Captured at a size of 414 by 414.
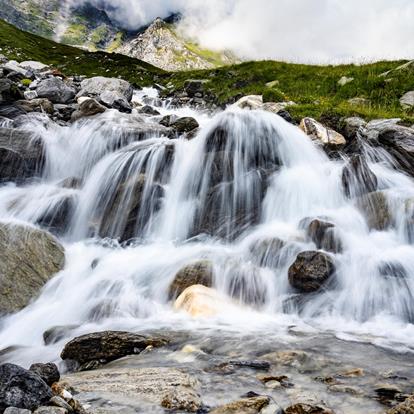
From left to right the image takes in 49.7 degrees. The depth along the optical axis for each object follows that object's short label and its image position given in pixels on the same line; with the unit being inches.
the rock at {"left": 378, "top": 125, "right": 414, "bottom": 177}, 492.1
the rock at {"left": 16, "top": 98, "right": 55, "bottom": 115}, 679.7
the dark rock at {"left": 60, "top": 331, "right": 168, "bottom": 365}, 226.8
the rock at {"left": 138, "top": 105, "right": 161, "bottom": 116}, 822.5
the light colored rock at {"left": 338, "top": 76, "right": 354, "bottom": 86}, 875.9
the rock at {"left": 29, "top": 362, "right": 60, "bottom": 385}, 170.1
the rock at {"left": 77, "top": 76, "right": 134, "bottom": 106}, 858.8
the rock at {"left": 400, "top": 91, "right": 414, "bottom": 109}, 722.8
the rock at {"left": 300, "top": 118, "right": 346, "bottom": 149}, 553.4
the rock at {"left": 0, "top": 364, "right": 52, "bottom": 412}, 128.3
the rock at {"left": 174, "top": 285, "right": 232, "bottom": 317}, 287.9
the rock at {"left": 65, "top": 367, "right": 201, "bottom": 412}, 157.0
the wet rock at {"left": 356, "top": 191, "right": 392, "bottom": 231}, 386.0
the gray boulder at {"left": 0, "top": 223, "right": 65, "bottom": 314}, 327.6
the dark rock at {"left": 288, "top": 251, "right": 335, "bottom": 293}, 307.9
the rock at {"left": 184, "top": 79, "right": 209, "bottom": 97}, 1043.9
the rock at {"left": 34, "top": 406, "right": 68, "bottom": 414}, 123.5
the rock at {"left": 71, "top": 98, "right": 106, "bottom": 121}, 690.8
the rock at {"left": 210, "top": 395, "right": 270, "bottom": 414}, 147.6
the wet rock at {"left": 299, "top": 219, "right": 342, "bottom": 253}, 351.9
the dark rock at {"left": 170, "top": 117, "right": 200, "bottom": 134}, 616.7
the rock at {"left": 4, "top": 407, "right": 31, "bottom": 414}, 120.6
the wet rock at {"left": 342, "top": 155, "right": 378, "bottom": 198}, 442.9
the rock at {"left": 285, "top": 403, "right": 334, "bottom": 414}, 145.1
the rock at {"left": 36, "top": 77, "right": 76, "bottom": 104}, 781.9
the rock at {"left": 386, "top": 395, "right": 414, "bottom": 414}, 134.5
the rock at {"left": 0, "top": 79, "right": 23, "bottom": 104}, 673.6
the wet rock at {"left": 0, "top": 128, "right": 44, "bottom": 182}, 532.1
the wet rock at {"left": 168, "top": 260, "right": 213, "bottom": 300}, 323.4
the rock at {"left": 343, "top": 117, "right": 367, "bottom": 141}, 569.5
